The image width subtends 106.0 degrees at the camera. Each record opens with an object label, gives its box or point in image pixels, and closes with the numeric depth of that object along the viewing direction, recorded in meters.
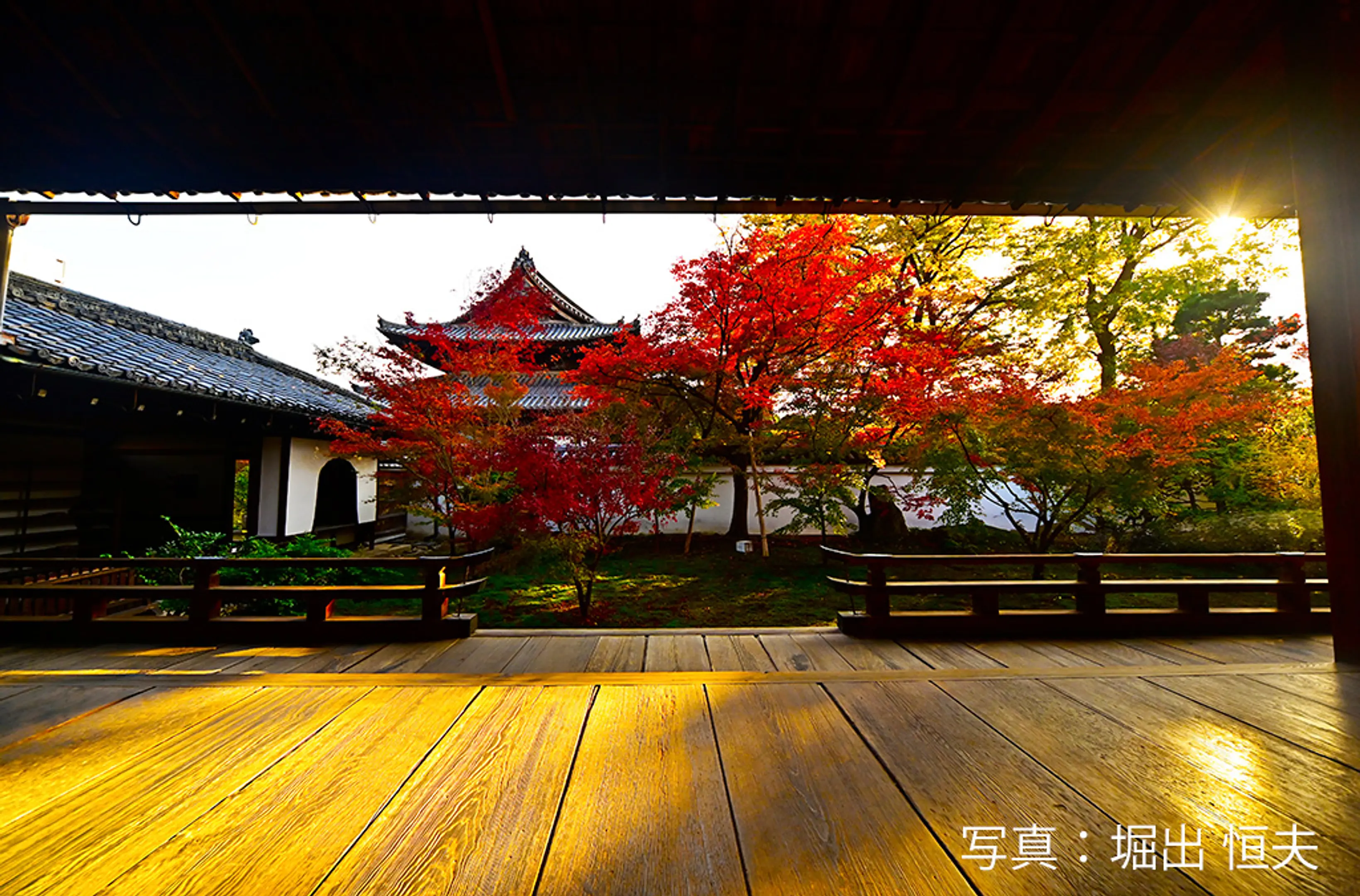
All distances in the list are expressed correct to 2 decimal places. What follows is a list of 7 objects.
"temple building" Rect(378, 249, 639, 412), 8.42
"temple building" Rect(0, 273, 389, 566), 5.41
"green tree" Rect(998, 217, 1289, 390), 10.92
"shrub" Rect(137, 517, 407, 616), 5.17
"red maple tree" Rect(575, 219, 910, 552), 6.97
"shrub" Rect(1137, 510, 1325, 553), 7.74
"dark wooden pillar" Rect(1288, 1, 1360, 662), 2.34
